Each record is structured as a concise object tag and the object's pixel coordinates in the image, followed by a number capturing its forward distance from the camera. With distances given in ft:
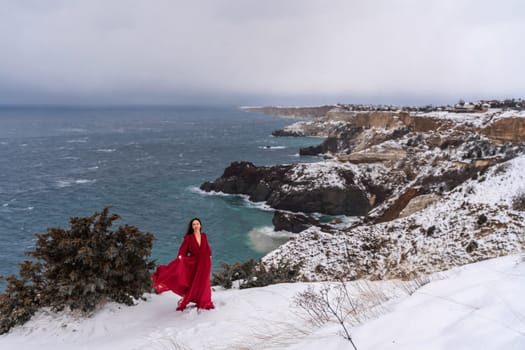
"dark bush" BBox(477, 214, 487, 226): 50.15
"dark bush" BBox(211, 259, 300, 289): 27.88
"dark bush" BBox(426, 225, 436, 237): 52.40
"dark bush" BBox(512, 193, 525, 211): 52.15
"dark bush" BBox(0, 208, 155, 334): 21.15
